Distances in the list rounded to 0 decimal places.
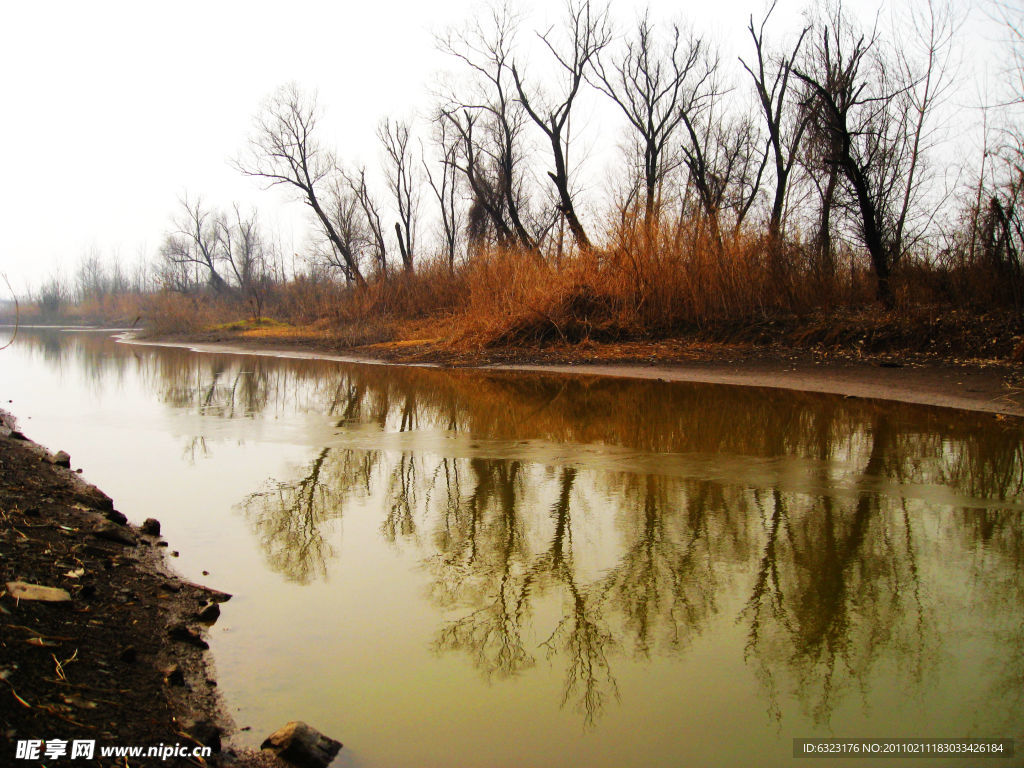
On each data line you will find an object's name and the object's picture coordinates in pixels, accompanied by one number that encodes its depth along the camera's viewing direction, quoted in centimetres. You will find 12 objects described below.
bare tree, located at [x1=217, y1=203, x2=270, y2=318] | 5752
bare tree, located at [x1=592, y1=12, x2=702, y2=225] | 2828
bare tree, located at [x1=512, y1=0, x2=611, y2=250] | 2550
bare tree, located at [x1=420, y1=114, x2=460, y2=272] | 4467
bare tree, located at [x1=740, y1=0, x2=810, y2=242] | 2389
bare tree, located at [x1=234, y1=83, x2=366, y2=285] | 3772
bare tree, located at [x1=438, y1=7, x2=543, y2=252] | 2686
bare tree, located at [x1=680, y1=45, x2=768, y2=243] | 2752
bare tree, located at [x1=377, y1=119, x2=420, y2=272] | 4462
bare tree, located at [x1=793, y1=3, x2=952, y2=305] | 2072
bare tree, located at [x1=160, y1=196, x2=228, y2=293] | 6038
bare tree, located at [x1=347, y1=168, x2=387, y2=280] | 4331
